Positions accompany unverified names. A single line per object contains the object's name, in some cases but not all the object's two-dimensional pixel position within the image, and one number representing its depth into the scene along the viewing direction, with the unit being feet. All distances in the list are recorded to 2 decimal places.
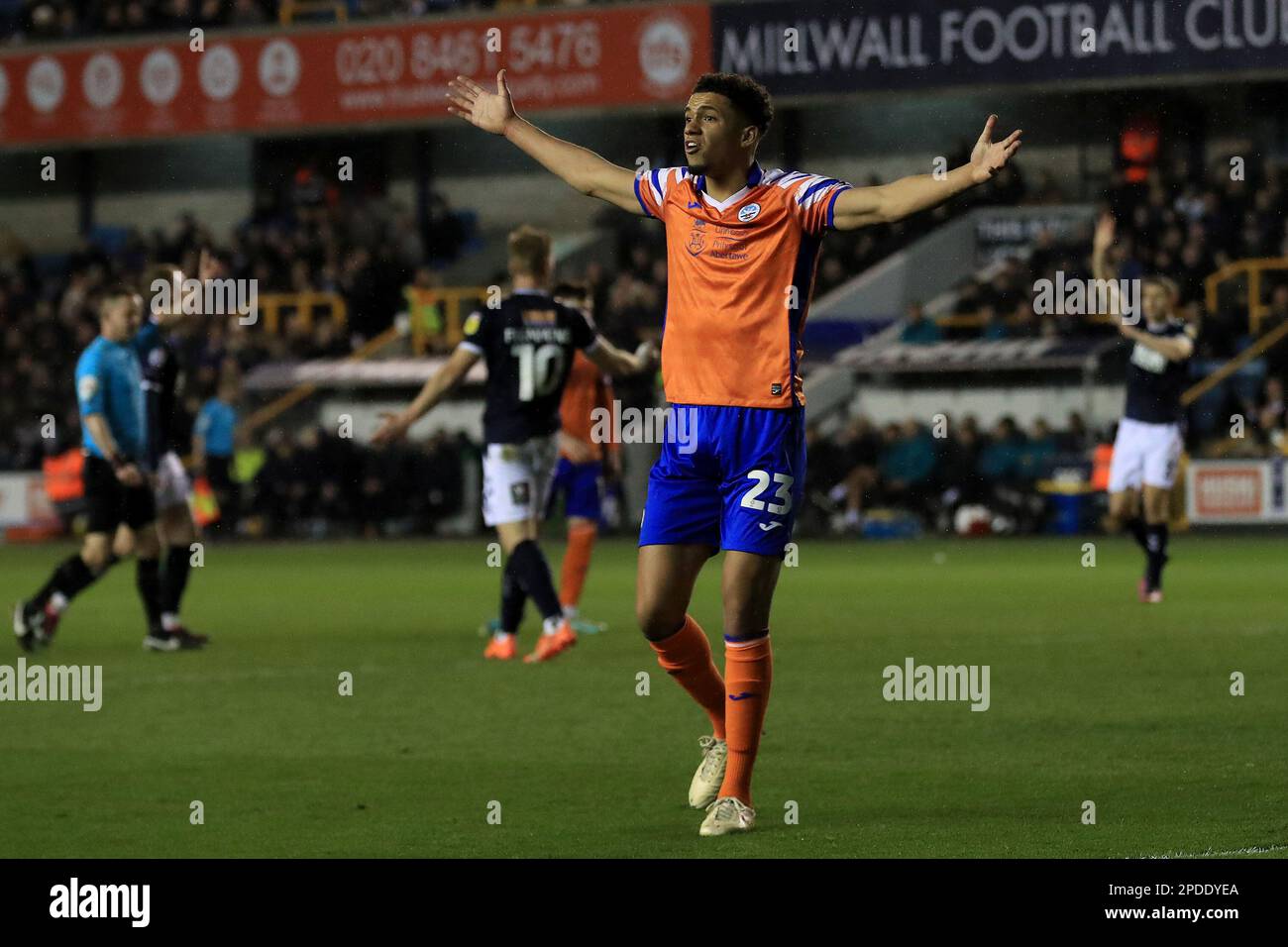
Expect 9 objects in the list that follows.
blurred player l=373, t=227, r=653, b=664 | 42.16
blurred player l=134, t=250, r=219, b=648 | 45.65
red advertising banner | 116.06
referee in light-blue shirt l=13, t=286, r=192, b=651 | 44.37
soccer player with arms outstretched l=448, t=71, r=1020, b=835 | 24.40
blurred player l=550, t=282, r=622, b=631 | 48.73
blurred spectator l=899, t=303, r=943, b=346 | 103.45
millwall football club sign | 103.24
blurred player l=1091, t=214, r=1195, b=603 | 53.62
